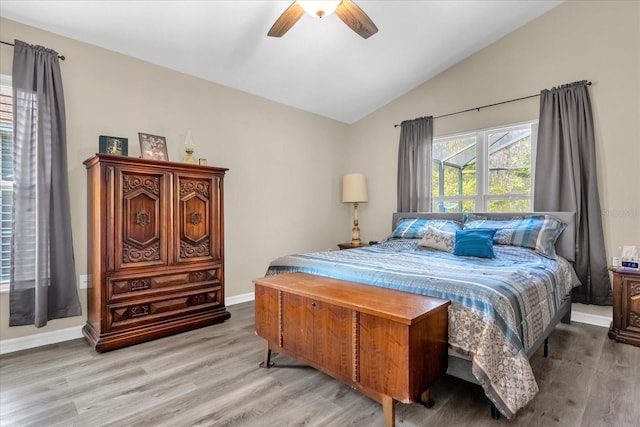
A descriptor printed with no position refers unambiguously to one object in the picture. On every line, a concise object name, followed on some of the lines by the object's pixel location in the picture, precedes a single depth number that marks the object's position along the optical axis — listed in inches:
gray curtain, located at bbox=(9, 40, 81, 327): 99.4
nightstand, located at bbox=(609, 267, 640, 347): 105.3
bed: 63.4
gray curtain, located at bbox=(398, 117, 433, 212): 169.5
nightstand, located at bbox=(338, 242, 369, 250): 178.9
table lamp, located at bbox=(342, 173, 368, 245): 187.0
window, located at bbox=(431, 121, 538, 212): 144.5
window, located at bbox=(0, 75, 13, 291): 103.0
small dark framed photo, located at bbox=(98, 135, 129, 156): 109.8
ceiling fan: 86.7
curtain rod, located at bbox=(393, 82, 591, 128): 139.5
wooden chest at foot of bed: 60.7
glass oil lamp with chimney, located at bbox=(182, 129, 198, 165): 126.8
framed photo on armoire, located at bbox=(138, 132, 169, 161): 118.0
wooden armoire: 101.8
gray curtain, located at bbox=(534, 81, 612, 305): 121.5
